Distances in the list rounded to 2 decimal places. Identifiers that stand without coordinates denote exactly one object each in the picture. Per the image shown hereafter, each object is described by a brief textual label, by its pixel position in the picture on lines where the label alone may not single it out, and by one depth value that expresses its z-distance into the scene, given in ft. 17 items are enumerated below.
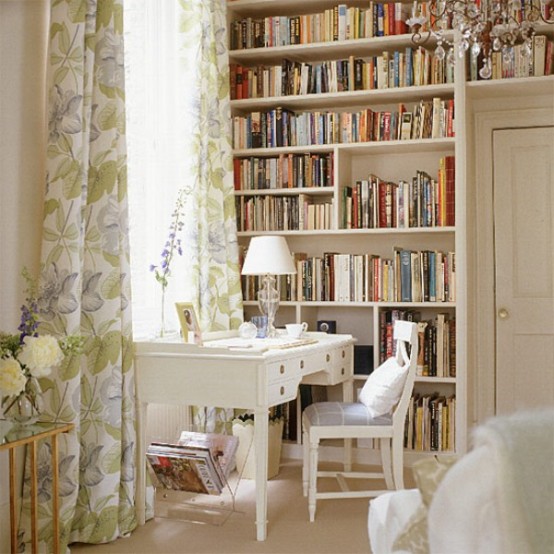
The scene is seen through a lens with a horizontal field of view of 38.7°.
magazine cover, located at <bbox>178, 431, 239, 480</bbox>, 11.59
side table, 8.24
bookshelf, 14.05
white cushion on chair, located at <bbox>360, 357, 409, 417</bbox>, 11.57
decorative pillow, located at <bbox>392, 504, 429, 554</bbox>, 4.71
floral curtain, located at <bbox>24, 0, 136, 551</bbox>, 9.83
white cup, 13.55
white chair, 11.46
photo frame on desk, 11.69
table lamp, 13.08
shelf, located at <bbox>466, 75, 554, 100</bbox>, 14.06
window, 12.78
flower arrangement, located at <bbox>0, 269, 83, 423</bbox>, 8.09
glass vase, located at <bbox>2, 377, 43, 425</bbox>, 8.68
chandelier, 10.16
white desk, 10.55
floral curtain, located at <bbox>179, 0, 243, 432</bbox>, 13.73
